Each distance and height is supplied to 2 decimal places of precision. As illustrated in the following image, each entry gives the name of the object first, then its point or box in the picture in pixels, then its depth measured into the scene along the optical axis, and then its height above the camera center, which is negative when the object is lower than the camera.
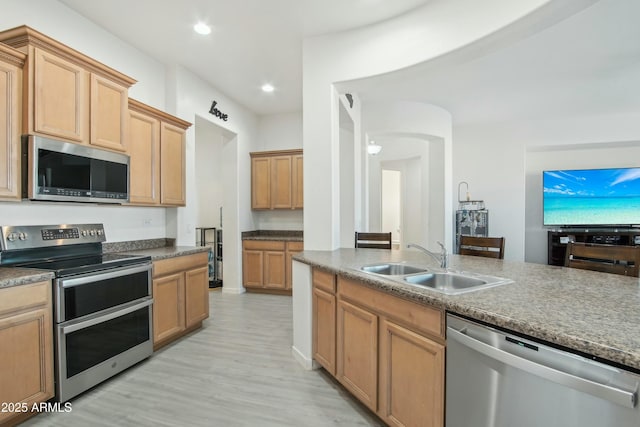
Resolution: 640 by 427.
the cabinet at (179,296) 2.84 -0.82
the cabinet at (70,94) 2.10 +0.91
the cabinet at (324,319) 2.22 -0.80
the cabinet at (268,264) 4.90 -0.82
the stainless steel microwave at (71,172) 2.13 +0.32
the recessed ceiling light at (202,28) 2.91 +1.77
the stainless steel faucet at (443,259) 2.08 -0.31
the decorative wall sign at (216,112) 4.32 +1.45
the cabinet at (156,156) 3.00 +0.60
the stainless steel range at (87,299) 2.03 -0.62
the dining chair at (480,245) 2.54 -0.27
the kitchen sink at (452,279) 1.73 -0.40
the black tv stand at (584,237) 5.19 -0.41
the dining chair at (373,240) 3.34 -0.30
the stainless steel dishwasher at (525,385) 0.88 -0.57
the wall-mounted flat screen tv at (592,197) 5.45 +0.30
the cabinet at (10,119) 2.01 +0.62
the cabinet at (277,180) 5.16 +0.57
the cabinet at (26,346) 1.75 -0.79
